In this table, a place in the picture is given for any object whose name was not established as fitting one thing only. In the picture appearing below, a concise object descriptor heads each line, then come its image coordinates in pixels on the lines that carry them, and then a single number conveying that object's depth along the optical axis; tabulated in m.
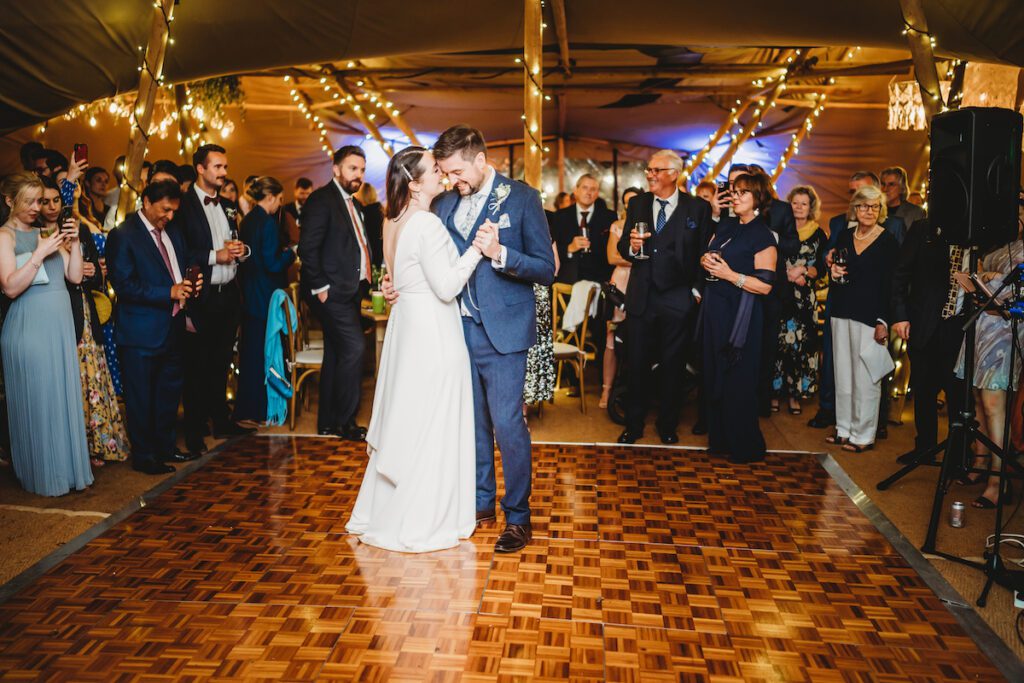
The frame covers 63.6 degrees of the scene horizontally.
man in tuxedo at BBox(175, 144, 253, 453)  4.84
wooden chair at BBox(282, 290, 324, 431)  5.36
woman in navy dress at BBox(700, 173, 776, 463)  4.61
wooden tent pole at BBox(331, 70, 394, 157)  9.89
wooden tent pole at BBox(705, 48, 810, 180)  8.85
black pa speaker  3.35
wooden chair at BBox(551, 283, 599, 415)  5.81
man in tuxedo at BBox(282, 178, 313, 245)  7.79
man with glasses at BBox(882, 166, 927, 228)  5.92
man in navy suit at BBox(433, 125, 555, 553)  3.37
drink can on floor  3.79
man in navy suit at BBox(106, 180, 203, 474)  4.34
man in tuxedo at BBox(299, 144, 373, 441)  4.97
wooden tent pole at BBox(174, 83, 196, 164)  7.95
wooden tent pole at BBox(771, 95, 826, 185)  10.50
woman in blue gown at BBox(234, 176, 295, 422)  5.36
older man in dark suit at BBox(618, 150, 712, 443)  4.95
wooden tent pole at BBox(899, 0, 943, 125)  4.52
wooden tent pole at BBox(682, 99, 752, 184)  10.48
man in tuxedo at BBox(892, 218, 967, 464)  4.36
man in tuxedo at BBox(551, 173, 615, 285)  6.58
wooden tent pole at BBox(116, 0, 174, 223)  4.75
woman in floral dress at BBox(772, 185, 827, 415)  5.89
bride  3.30
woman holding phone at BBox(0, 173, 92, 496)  3.91
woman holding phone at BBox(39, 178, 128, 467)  4.51
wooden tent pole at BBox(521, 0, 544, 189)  5.45
